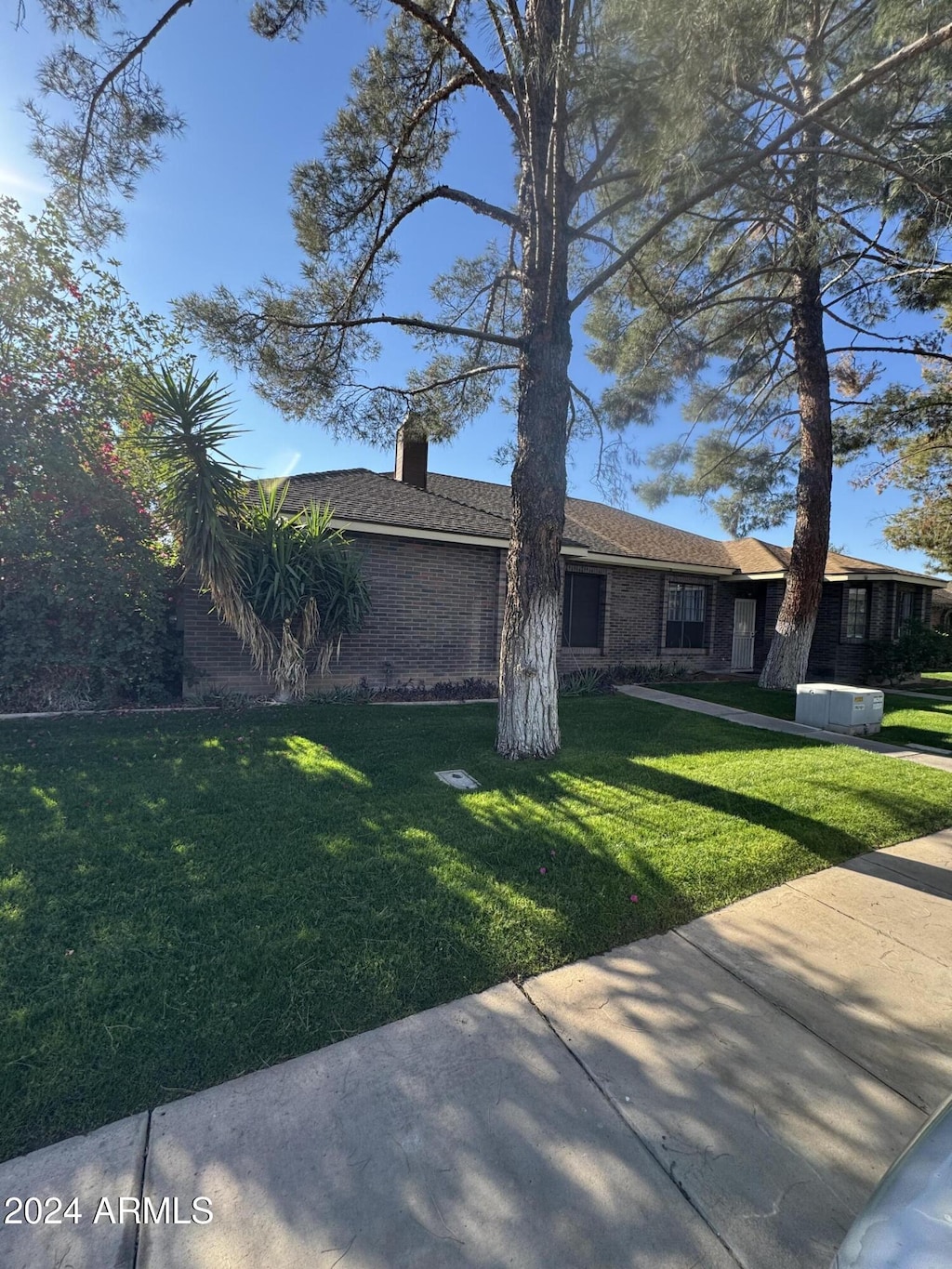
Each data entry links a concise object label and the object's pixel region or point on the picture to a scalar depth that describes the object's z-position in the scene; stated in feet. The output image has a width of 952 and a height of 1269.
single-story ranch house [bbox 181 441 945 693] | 29.73
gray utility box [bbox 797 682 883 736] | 25.12
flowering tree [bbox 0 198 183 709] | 20.88
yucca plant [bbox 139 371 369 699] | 20.94
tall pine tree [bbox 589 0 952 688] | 15.48
